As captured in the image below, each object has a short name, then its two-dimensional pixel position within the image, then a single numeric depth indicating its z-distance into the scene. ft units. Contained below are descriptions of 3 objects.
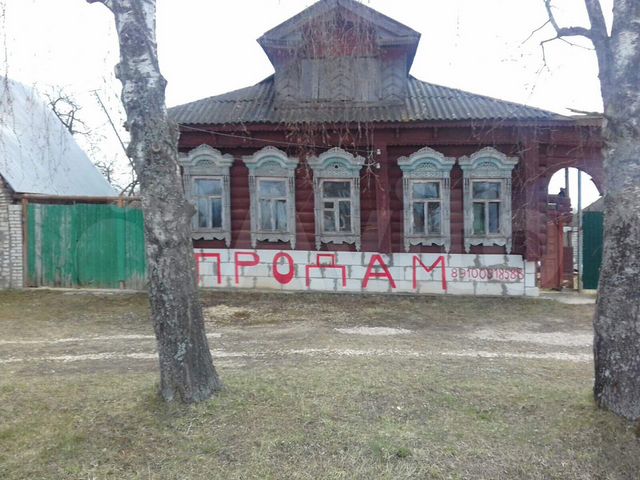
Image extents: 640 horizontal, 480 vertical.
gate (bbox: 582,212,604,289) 36.42
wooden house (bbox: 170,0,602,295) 32.60
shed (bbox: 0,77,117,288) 34.17
